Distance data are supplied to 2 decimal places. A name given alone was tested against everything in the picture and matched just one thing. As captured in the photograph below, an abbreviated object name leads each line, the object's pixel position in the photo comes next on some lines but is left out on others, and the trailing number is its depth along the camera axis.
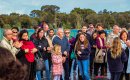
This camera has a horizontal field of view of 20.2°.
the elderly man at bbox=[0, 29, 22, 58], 8.06
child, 10.30
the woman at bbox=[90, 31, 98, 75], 11.92
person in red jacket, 8.25
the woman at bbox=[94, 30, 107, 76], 11.66
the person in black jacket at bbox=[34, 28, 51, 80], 10.35
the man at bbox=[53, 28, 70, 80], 10.85
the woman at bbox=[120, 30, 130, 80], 9.98
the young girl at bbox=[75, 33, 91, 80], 10.62
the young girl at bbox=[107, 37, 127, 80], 9.42
